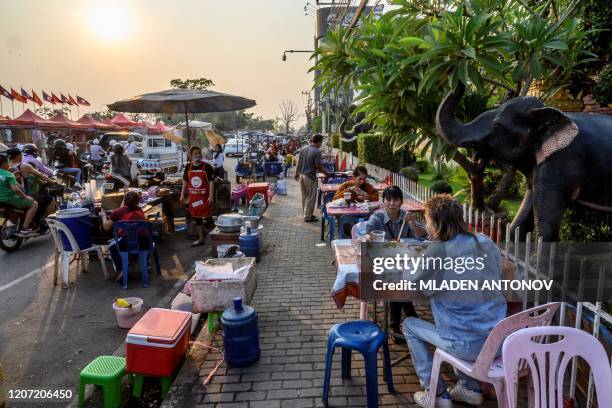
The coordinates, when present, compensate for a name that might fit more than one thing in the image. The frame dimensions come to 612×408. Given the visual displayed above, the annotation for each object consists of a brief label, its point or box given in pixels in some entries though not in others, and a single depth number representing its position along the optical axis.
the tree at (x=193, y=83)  61.58
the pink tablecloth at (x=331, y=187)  9.10
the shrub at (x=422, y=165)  16.87
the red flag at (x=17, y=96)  31.04
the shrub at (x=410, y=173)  12.90
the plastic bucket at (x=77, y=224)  6.02
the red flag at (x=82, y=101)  48.09
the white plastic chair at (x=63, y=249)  5.96
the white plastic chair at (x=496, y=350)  2.62
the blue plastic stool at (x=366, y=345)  3.10
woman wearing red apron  7.83
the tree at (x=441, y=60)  4.30
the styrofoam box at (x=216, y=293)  4.27
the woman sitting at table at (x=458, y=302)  2.85
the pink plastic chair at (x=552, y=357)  2.29
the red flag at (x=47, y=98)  40.59
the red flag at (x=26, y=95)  33.07
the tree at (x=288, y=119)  86.39
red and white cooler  3.56
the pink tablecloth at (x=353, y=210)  6.61
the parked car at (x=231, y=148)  40.16
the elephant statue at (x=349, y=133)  18.70
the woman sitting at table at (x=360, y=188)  7.45
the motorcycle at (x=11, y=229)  8.05
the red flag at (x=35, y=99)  34.71
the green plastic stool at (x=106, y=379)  3.47
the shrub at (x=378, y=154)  15.11
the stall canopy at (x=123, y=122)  34.78
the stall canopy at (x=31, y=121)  24.93
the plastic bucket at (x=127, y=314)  4.88
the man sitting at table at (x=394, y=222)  4.66
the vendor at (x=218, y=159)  13.11
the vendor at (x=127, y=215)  6.14
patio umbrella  8.00
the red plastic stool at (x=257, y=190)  11.30
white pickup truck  22.80
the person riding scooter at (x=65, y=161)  14.38
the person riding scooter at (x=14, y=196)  7.89
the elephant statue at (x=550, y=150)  3.76
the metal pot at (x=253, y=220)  7.44
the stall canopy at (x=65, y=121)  28.85
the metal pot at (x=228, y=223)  7.18
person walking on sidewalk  9.73
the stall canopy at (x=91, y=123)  32.70
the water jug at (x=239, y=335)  3.80
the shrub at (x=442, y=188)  6.11
